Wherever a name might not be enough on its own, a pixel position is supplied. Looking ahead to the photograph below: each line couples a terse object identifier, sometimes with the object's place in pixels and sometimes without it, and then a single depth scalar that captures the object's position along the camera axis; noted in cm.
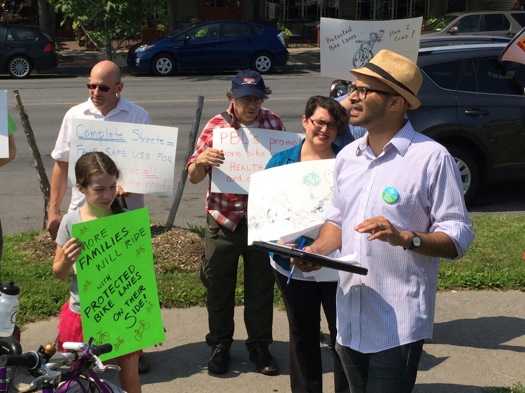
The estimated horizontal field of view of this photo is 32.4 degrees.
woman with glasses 476
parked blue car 2475
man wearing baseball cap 525
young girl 414
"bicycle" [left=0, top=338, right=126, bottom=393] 291
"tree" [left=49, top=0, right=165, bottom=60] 1573
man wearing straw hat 351
